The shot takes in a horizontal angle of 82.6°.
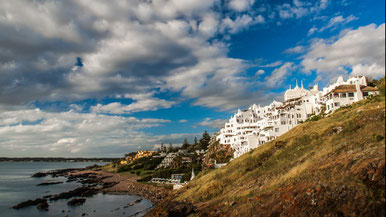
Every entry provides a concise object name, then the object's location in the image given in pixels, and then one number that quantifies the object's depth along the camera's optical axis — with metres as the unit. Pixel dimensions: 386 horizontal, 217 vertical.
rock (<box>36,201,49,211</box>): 49.41
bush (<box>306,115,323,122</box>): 49.58
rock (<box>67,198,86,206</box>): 52.26
